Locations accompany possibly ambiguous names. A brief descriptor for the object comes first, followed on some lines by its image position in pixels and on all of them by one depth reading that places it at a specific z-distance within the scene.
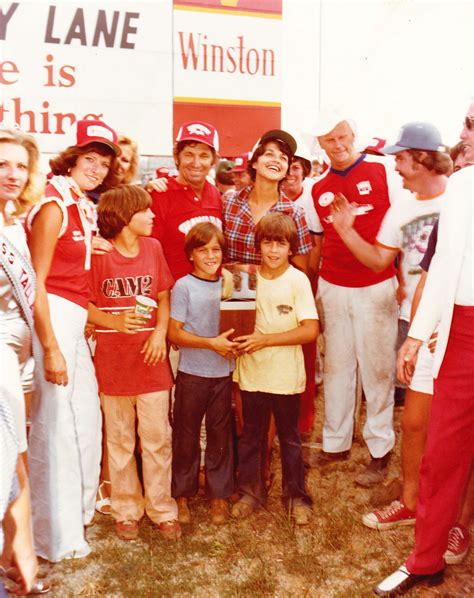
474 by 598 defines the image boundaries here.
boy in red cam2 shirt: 3.04
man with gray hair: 3.80
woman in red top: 2.72
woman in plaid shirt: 3.47
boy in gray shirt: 3.16
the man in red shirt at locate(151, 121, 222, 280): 3.52
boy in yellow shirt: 3.20
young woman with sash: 1.32
